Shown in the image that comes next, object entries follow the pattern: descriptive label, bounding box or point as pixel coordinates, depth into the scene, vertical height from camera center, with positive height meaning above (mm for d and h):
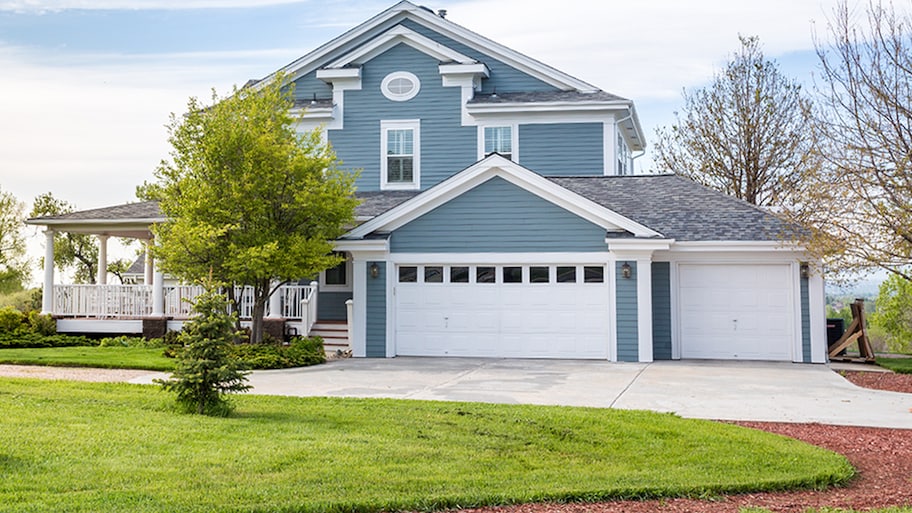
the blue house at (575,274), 17828 +432
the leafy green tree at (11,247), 34844 +2116
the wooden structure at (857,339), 18781 -1035
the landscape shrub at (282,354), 16484 -1179
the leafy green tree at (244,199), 17094 +1992
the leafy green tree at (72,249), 36969 +2109
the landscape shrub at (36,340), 20227 -1075
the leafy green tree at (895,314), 27203 -711
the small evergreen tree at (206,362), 9820 -779
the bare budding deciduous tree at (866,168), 13641 +2075
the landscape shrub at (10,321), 21141 -614
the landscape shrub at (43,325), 21531 -731
